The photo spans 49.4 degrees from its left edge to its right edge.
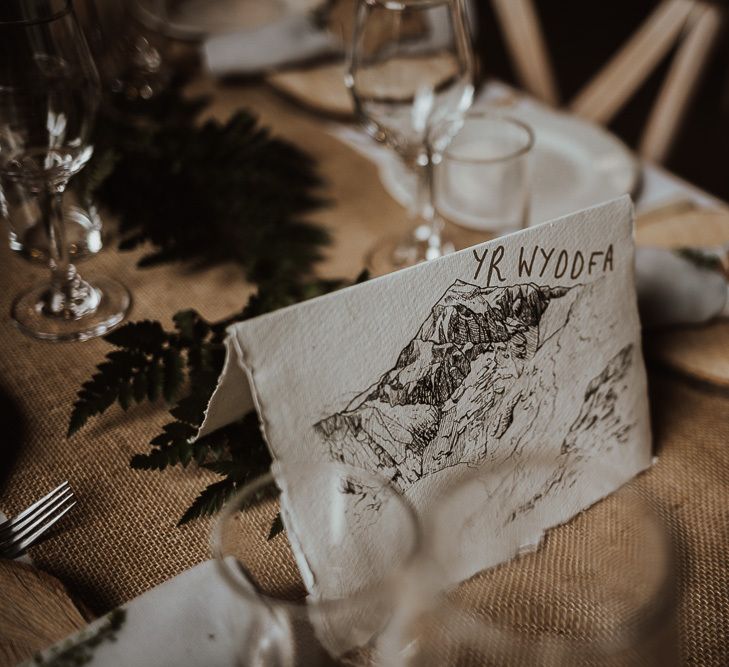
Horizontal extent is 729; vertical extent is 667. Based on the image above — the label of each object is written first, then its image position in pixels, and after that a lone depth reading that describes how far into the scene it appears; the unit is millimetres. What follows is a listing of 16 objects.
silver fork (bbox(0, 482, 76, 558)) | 542
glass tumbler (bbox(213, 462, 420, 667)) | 337
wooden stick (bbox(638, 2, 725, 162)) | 1206
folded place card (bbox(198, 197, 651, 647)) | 460
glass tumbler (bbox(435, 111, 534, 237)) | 776
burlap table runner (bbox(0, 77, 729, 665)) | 507
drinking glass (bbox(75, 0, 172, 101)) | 1120
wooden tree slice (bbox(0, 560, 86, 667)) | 464
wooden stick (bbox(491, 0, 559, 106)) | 1410
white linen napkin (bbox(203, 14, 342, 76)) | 1168
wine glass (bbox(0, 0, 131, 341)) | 650
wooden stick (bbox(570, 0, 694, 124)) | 1290
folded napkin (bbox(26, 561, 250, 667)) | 430
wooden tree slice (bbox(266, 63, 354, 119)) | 1111
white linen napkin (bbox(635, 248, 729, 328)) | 703
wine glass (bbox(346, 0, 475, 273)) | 779
